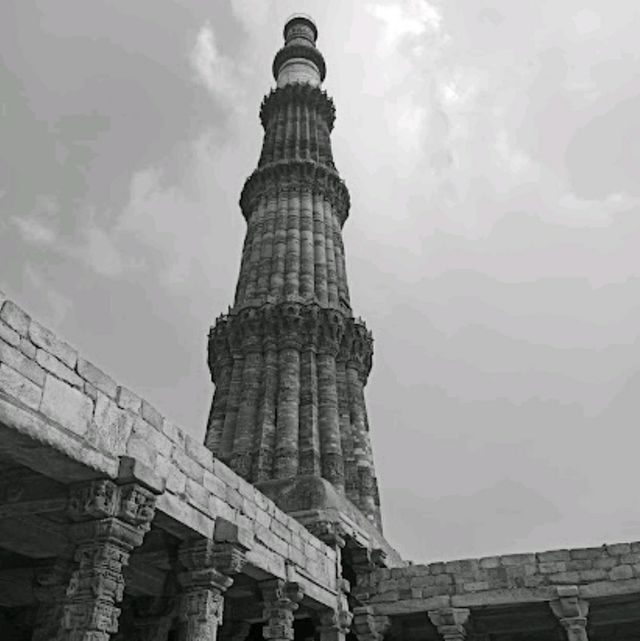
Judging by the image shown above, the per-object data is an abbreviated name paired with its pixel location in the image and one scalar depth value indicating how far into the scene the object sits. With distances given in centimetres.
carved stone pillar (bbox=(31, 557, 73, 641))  649
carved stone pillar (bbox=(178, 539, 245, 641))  784
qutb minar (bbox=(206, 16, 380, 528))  2286
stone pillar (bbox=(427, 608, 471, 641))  1196
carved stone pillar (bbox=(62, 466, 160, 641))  627
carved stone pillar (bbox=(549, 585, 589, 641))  1134
